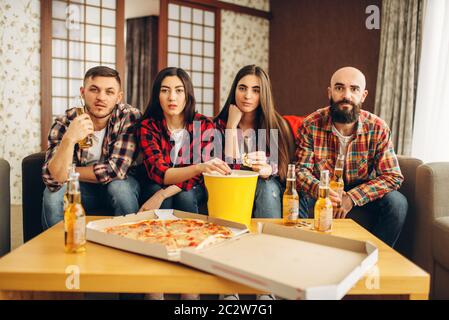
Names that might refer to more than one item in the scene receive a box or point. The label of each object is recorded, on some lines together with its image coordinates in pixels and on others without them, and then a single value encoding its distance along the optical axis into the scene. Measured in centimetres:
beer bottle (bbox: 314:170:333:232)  122
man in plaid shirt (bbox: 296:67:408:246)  194
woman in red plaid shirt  193
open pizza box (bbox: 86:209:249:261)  96
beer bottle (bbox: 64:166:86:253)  103
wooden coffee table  89
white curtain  348
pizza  104
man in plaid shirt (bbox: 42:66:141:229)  182
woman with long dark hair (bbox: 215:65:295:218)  200
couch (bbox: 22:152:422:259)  200
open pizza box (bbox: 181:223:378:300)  78
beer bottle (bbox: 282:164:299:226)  134
